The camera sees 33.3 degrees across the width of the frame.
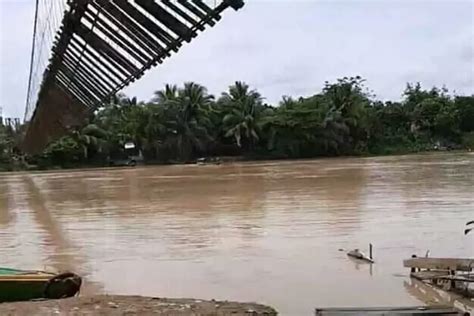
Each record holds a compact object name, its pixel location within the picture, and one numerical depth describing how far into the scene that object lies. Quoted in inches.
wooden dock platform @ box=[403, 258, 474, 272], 343.9
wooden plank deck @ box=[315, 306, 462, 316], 245.1
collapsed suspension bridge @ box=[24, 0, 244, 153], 302.8
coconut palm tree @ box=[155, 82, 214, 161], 2369.6
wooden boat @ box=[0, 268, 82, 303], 286.7
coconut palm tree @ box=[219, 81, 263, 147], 2406.4
